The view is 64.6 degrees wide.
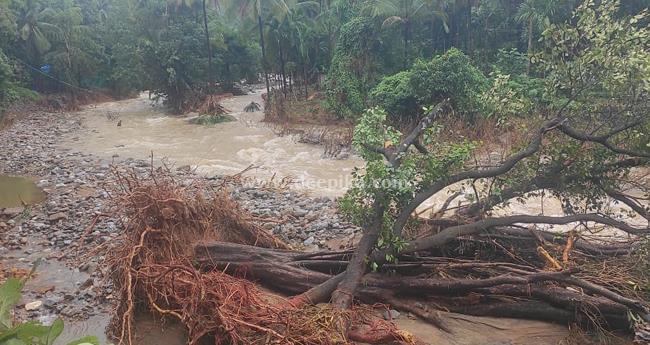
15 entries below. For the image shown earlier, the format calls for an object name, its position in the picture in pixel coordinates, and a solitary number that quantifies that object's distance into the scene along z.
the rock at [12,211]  10.95
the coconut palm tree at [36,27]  27.22
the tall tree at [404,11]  21.09
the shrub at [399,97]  17.66
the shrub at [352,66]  21.67
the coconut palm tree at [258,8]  23.03
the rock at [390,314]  5.71
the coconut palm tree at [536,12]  20.09
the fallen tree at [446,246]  5.31
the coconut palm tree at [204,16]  25.33
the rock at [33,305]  7.10
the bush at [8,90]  19.54
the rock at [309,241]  8.99
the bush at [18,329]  2.63
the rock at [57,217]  10.45
